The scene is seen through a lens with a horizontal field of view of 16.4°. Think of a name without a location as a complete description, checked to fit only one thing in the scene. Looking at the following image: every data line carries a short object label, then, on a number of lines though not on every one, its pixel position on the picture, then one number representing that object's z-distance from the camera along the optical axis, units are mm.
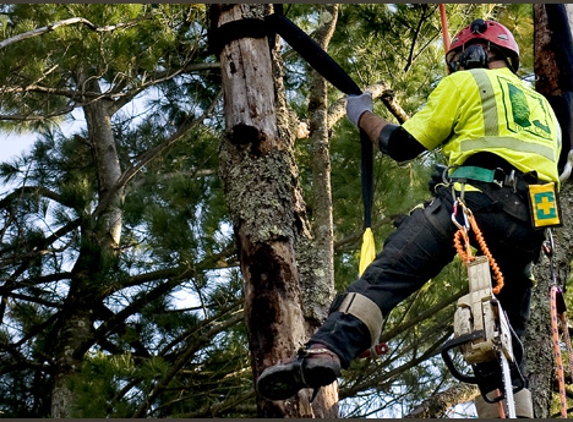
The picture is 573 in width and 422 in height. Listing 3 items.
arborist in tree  6540
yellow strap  7108
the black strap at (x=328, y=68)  7331
